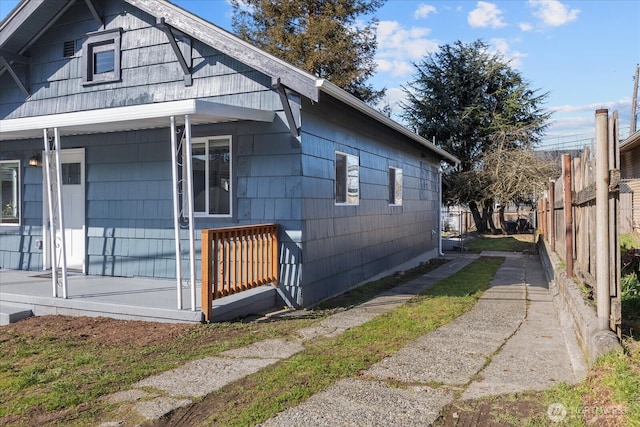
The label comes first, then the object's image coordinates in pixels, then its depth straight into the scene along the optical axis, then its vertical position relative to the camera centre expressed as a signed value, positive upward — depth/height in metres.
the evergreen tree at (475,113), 24.05 +4.89
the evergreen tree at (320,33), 21.77 +8.06
